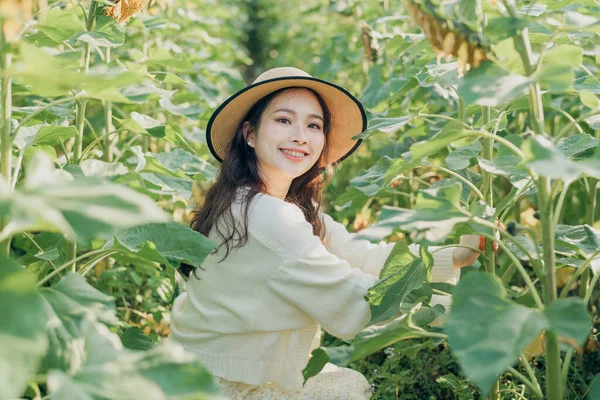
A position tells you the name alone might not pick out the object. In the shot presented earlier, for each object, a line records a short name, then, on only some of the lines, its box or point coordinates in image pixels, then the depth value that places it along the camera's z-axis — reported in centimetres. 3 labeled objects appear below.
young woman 175
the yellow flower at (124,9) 188
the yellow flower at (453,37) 126
